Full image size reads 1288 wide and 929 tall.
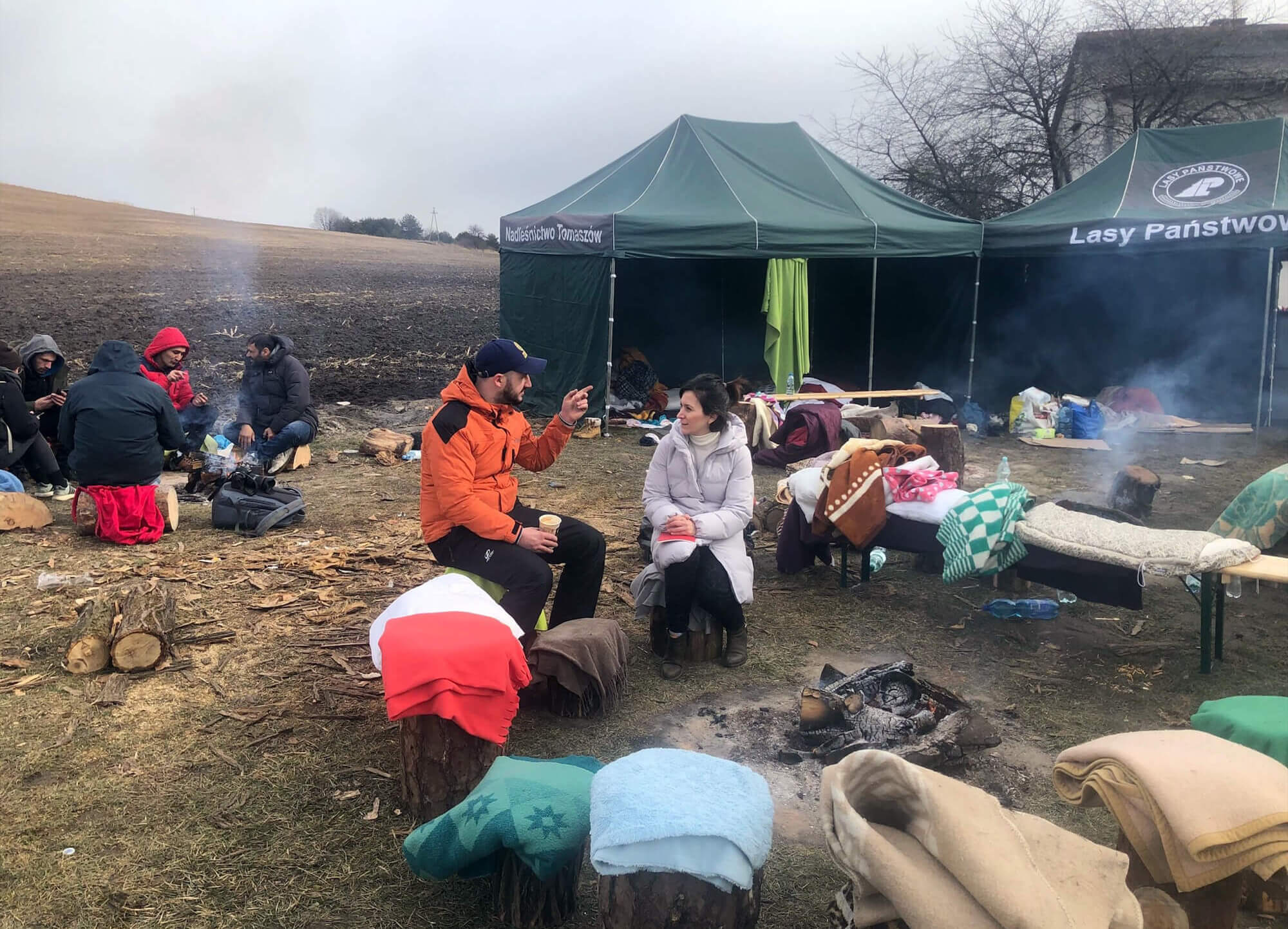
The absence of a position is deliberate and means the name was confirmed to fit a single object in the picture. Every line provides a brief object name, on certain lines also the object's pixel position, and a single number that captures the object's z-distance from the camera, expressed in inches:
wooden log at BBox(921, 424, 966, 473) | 307.1
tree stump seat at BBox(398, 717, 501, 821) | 137.1
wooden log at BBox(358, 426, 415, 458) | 394.0
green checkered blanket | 205.0
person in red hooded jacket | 339.9
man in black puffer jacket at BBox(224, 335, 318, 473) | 353.7
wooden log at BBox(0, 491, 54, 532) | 281.1
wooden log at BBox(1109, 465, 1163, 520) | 295.0
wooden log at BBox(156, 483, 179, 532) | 282.5
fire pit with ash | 154.6
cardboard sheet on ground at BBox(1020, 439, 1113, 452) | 423.8
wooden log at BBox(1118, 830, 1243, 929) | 102.0
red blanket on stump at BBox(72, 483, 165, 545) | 271.6
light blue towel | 102.0
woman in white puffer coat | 190.1
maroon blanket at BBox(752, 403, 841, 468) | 391.5
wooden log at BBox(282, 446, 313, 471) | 373.1
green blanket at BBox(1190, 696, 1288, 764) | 117.3
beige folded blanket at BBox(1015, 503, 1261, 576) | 180.1
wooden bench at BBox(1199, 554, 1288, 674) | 176.1
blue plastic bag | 443.2
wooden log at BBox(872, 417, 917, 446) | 389.7
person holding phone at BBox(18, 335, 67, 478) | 330.3
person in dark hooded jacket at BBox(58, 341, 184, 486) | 262.7
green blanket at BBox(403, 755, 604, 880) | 111.7
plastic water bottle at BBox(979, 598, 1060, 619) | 217.9
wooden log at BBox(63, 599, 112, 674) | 187.8
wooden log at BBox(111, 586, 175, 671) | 188.1
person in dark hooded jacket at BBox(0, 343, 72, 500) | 306.2
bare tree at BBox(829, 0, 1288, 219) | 690.2
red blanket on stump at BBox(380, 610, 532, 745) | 132.7
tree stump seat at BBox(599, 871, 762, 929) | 103.4
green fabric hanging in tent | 464.8
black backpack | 286.8
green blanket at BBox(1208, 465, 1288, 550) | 213.8
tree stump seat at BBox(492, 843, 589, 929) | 115.5
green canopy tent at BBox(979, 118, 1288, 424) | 438.0
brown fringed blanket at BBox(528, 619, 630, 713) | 167.2
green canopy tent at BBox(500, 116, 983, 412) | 436.5
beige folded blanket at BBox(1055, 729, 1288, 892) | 97.3
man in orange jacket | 174.6
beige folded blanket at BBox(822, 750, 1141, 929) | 86.0
